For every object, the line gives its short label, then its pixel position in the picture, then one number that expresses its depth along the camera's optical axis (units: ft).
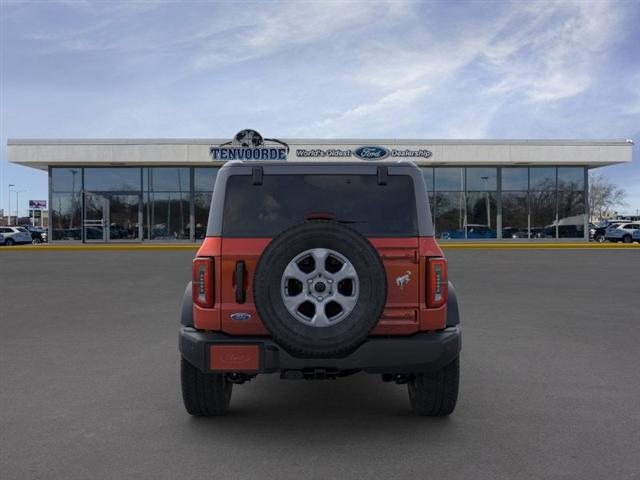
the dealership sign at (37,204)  308.93
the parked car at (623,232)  130.31
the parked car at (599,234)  140.56
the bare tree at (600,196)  337.72
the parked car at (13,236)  124.08
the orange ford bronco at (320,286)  12.52
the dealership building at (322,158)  116.06
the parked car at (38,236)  150.20
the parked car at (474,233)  124.98
